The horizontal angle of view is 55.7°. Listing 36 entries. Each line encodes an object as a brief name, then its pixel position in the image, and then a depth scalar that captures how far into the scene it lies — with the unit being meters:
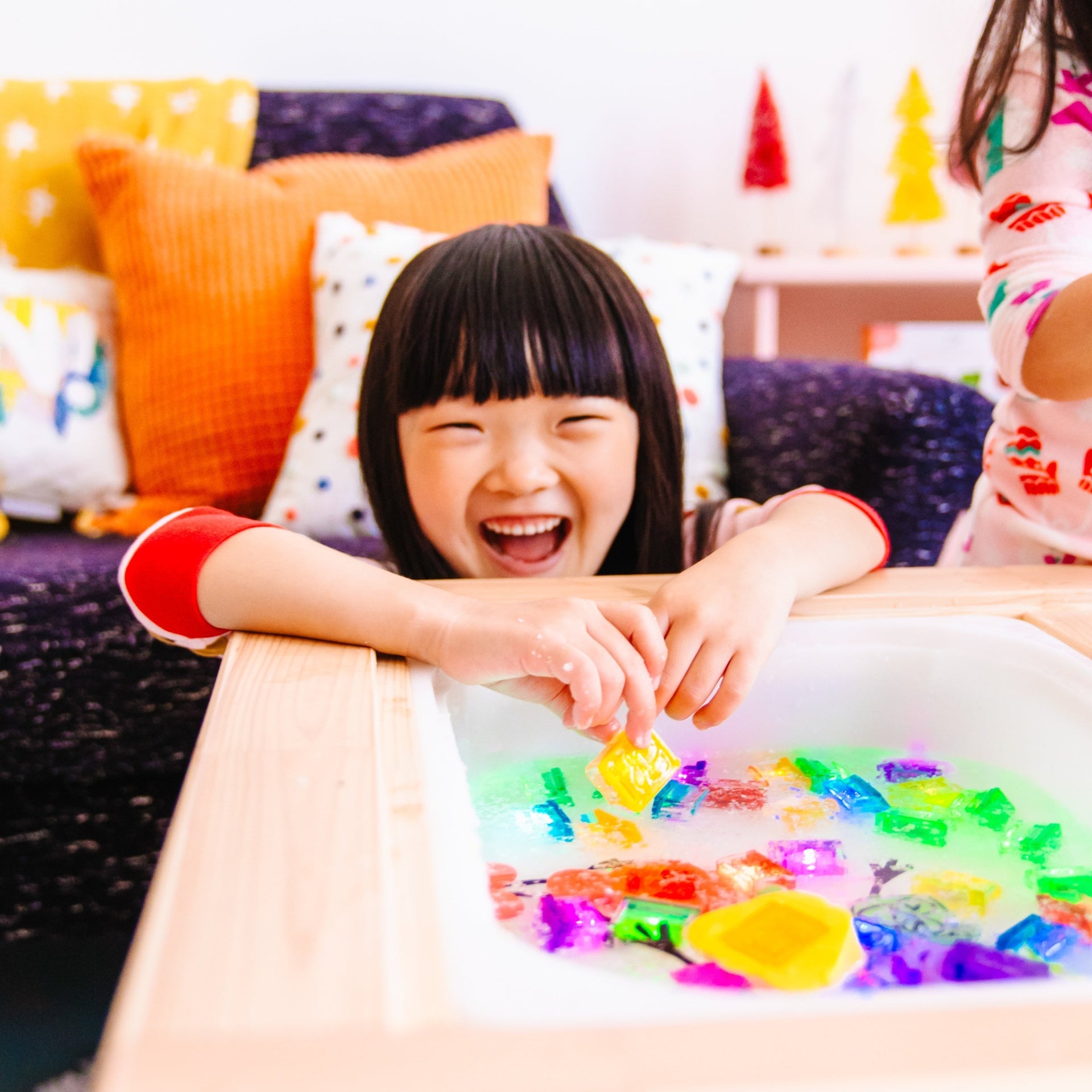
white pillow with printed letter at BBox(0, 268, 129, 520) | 1.41
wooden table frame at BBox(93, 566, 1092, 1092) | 0.23
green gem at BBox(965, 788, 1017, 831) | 0.52
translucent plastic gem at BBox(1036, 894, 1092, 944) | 0.41
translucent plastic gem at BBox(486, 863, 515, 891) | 0.41
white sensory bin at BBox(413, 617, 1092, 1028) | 0.52
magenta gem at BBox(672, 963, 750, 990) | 0.36
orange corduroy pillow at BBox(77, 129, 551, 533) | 1.45
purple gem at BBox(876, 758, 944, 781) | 0.57
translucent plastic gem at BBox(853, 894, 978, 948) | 0.41
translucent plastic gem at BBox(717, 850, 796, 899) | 0.45
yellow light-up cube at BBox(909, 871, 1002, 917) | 0.44
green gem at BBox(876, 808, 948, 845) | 0.50
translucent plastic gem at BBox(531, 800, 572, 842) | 0.50
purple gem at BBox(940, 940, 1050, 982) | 0.38
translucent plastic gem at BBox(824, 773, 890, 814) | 0.53
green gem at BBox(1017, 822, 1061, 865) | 0.48
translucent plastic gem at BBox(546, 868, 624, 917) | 0.44
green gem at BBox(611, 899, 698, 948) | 0.41
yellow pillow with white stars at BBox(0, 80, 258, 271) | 1.64
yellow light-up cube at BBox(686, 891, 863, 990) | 0.35
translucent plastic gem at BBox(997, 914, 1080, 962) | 0.40
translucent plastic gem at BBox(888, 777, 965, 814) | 0.53
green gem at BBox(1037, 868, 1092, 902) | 0.44
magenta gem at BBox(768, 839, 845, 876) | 0.47
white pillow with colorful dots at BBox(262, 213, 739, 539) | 1.37
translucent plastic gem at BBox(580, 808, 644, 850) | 0.50
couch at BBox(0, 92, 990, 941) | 1.07
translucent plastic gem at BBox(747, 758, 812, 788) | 0.56
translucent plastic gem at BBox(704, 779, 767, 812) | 0.54
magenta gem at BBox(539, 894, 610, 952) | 0.41
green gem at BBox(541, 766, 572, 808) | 0.55
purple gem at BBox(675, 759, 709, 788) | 0.57
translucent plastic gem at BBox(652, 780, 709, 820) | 0.53
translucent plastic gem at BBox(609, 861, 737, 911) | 0.44
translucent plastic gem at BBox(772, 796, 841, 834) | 0.51
